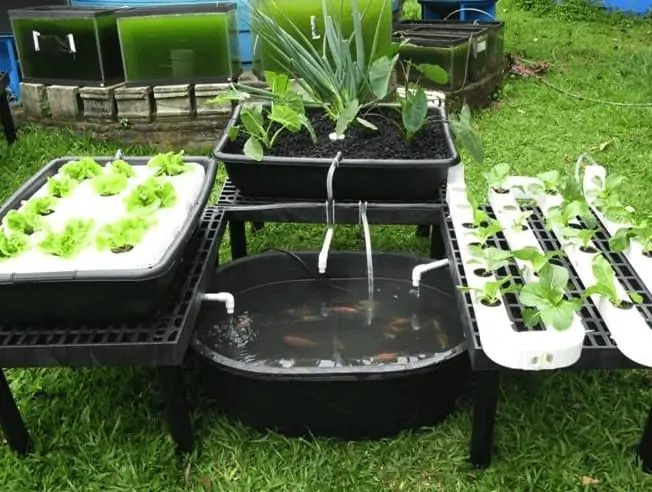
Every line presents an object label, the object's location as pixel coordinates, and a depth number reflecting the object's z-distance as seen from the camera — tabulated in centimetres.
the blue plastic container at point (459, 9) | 496
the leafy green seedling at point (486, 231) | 155
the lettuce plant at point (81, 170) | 181
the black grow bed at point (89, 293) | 131
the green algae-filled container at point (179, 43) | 310
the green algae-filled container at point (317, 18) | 260
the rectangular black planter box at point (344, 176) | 183
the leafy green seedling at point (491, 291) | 136
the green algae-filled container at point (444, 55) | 368
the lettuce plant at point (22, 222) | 149
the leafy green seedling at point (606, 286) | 134
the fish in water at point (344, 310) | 187
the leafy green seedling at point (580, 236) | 155
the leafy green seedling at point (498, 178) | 184
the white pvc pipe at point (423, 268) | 177
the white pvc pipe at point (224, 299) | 166
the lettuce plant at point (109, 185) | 171
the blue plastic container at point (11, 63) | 364
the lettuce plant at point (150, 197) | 157
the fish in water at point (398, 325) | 179
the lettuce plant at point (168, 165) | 180
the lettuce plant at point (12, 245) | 139
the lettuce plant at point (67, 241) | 139
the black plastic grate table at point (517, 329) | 129
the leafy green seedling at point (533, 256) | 140
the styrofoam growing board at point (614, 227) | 149
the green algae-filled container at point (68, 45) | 319
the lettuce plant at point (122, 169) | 180
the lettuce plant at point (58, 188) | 171
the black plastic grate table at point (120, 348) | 135
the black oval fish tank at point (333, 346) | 147
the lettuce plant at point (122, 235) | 140
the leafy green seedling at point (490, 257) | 144
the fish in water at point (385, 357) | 168
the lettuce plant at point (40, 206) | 158
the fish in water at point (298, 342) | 174
